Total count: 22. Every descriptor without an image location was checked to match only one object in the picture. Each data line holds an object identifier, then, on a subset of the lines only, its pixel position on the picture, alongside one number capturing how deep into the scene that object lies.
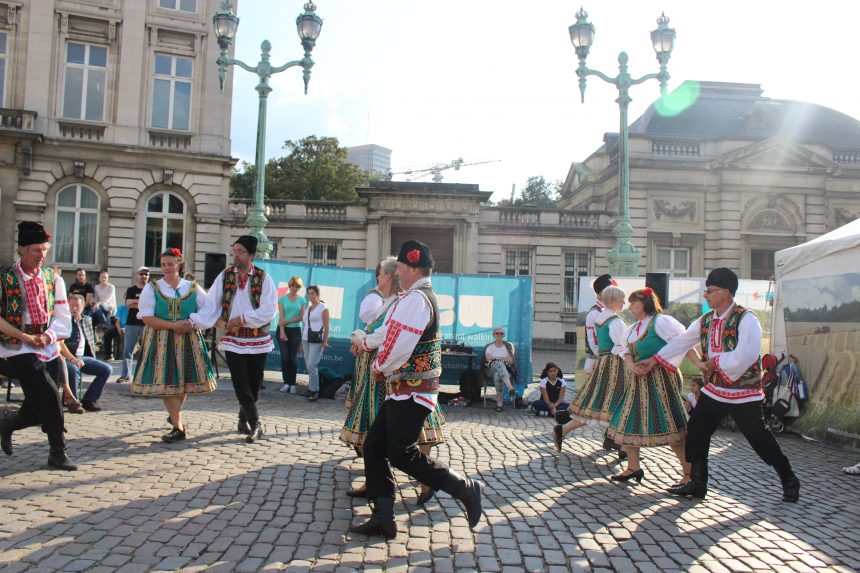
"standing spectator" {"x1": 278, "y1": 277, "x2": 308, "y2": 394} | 11.80
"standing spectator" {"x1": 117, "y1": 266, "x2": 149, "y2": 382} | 11.55
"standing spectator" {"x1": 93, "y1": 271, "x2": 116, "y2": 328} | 14.63
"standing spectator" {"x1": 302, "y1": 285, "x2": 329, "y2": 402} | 11.22
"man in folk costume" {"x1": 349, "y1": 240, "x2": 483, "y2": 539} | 4.38
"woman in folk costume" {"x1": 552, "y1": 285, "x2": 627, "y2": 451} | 6.69
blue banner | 12.12
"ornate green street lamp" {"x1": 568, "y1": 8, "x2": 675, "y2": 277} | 15.23
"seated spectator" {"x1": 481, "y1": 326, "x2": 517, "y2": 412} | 11.05
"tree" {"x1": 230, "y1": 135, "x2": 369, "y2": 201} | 42.66
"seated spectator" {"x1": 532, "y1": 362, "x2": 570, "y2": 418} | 10.60
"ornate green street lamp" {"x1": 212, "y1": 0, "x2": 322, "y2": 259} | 15.17
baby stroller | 9.83
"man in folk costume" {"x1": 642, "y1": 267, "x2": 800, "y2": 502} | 5.66
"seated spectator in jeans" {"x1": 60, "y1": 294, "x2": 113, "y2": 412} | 8.70
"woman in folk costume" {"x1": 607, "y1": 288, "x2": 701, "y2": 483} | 6.07
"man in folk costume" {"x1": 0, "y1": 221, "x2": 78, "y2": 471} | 5.58
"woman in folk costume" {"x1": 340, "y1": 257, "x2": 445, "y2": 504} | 5.26
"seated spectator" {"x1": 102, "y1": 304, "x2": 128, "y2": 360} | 14.55
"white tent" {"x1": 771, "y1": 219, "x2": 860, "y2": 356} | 8.99
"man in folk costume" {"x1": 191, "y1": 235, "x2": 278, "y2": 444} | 6.82
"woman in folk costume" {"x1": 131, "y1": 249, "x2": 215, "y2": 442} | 6.79
